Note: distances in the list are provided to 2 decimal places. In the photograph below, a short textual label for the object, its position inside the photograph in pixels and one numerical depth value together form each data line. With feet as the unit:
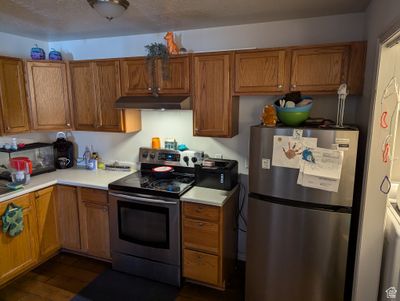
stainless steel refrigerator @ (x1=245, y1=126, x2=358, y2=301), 6.13
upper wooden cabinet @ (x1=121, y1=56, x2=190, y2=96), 8.52
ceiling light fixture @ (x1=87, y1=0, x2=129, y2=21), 5.20
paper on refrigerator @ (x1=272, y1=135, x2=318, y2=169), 6.20
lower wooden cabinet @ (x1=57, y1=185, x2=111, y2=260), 9.13
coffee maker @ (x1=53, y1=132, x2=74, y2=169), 11.00
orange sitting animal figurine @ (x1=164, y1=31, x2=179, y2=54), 8.84
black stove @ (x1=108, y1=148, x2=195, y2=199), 8.17
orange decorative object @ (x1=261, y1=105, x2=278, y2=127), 7.00
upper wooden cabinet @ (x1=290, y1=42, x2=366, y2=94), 6.77
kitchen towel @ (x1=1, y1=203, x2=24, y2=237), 7.92
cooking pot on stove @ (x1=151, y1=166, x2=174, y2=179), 9.23
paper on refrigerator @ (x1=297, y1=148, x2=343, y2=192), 6.01
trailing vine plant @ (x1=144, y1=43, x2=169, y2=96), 8.55
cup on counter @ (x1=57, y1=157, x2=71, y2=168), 11.00
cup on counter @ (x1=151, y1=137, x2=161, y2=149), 10.06
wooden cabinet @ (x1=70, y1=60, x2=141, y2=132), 9.44
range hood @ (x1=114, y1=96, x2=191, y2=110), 8.23
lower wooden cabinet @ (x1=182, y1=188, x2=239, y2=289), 7.69
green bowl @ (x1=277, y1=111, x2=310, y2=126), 6.75
